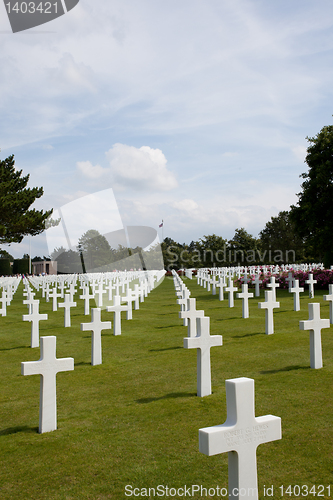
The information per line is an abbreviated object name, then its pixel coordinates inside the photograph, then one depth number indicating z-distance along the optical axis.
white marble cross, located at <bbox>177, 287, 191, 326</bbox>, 10.68
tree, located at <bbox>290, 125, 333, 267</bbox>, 27.95
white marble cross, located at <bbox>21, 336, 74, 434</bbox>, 4.02
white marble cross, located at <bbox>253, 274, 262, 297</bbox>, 18.16
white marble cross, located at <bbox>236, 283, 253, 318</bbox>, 11.25
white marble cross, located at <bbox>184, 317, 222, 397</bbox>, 4.84
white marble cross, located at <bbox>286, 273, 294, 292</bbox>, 19.25
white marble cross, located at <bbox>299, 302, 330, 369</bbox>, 5.79
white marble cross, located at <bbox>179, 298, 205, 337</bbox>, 7.50
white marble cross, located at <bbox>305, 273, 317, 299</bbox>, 15.74
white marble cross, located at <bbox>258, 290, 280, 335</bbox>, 8.31
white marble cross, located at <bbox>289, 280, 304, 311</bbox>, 12.08
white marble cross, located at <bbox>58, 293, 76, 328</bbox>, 10.81
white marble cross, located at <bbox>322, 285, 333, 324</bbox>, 8.95
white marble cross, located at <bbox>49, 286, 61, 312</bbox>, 15.08
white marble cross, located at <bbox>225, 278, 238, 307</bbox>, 14.32
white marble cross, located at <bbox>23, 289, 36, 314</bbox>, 11.25
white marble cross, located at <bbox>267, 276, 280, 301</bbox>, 13.48
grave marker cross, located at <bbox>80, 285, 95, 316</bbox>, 13.33
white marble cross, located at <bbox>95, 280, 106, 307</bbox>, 15.49
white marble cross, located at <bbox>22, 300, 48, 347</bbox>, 8.57
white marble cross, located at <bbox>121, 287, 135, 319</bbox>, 11.99
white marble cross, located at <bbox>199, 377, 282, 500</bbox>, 2.12
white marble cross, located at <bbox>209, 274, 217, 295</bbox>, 19.31
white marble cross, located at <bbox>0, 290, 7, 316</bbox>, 14.29
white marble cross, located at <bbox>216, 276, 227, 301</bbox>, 16.88
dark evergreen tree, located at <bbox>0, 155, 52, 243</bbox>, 28.00
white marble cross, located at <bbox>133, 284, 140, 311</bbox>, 14.21
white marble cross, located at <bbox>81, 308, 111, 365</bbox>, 6.50
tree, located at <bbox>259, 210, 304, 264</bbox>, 63.91
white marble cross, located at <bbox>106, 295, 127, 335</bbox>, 9.29
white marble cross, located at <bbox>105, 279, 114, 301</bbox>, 17.96
